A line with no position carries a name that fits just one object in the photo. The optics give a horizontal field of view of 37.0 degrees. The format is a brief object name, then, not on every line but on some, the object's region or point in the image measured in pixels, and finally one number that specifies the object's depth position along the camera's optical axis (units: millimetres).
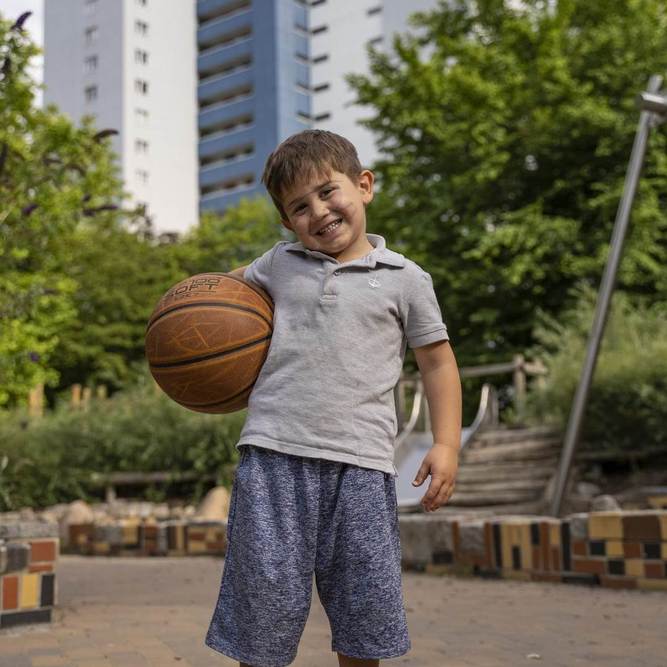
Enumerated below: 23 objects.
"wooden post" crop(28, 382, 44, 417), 18767
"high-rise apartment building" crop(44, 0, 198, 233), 59719
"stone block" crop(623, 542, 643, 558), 6391
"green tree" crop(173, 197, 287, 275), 32188
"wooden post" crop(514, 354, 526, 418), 15461
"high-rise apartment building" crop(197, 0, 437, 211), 61812
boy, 2562
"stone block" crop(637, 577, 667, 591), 6262
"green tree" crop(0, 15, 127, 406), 6445
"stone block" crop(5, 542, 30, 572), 5145
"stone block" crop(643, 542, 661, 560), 6285
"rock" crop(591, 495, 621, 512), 9381
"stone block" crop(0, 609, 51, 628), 5089
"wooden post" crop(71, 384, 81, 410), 18281
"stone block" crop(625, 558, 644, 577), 6391
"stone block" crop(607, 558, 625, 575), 6500
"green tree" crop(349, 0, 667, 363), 20656
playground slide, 12703
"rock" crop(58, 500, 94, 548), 11555
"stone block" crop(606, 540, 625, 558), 6508
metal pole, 9023
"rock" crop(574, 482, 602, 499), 11906
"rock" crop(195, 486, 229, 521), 12086
